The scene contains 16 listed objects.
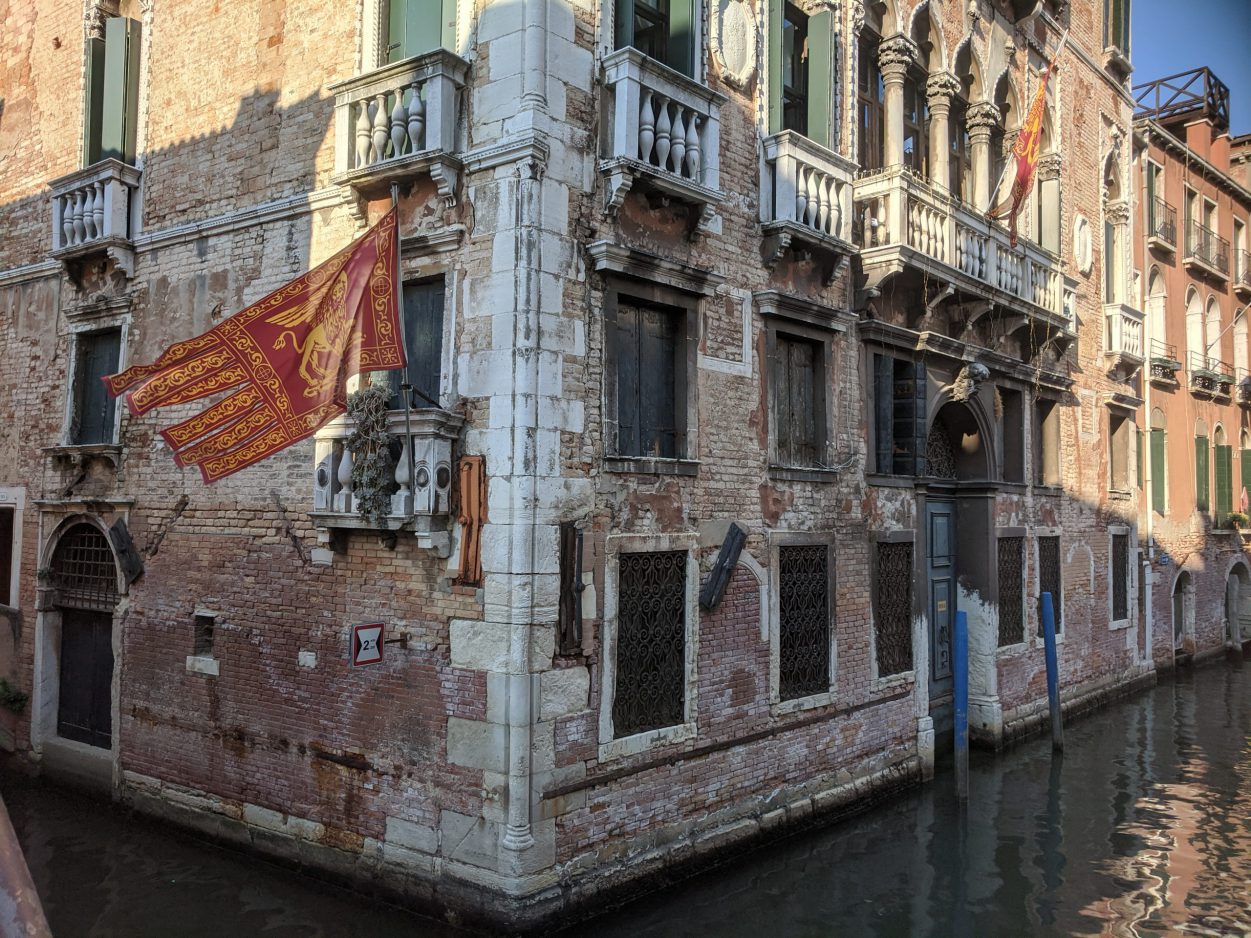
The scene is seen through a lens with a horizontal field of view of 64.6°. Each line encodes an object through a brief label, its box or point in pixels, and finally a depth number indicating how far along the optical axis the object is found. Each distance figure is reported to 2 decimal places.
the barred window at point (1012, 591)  13.41
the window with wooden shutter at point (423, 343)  8.02
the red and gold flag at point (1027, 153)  12.00
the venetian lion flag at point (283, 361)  6.99
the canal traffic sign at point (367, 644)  7.31
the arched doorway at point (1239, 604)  22.90
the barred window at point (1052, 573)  14.57
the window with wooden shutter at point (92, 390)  10.74
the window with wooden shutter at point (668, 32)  8.80
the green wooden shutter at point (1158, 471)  18.86
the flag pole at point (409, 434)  7.37
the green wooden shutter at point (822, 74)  10.39
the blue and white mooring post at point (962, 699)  10.69
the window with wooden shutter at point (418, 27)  8.12
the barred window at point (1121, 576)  16.97
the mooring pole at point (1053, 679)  12.93
